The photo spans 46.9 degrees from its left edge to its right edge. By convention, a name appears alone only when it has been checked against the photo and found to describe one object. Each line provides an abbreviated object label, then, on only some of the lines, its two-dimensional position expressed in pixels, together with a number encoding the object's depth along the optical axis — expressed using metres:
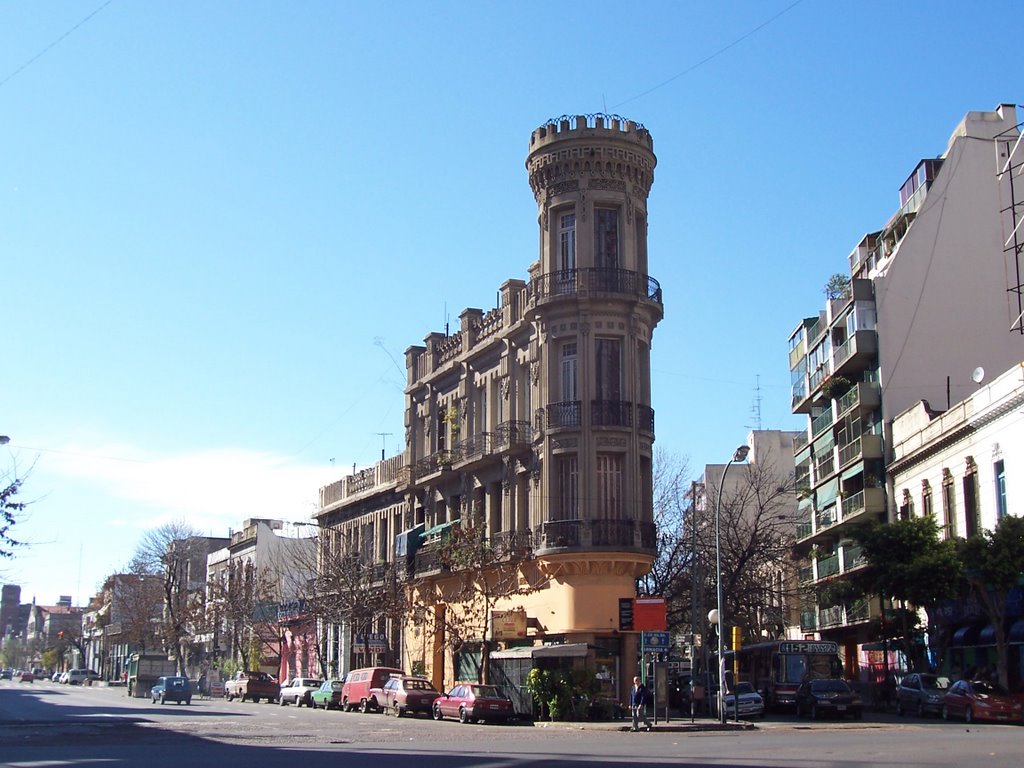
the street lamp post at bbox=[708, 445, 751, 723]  37.00
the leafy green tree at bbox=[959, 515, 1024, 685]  38.56
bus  46.97
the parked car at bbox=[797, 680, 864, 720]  40.56
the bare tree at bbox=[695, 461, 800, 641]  55.16
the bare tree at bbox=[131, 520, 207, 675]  90.43
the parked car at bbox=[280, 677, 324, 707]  58.34
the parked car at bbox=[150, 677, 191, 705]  61.28
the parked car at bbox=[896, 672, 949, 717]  41.34
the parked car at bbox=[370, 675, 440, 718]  44.09
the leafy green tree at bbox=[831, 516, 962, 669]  42.25
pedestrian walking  34.62
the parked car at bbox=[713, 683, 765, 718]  41.62
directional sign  37.19
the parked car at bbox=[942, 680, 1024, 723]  35.38
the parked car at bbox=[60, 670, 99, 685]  118.12
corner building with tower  43.00
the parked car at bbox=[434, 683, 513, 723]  39.44
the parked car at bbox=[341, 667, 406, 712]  48.50
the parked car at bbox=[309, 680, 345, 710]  53.47
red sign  41.22
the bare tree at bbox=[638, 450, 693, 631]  56.28
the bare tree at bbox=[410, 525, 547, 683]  45.81
